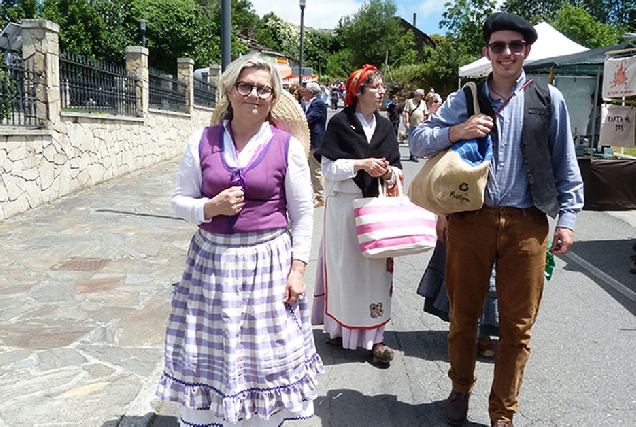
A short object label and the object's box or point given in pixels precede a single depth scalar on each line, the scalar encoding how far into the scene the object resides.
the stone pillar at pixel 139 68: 12.98
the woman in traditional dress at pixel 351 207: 3.81
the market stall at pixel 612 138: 6.78
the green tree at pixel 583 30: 39.62
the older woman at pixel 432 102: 14.38
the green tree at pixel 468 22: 35.84
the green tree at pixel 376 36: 65.19
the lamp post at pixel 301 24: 23.52
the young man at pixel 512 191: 2.74
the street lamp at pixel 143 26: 24.12
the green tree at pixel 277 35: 84.31
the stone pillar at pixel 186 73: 16.97
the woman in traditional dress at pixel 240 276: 2.51
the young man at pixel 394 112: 18.20
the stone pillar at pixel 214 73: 21.20
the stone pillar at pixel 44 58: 8.59
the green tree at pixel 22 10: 36.41
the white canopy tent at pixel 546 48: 14.09
